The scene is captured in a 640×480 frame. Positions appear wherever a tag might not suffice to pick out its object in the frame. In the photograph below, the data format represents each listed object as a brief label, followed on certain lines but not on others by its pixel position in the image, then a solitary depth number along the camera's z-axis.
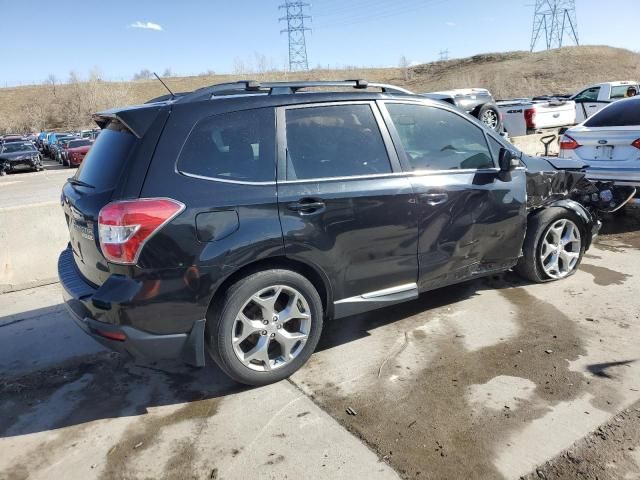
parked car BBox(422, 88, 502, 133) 12.65
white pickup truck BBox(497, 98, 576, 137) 15.06
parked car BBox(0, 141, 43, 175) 26.55
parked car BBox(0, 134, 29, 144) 36.88
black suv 3.02
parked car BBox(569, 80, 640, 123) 18.12
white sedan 6.67
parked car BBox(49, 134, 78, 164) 32.50
